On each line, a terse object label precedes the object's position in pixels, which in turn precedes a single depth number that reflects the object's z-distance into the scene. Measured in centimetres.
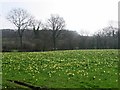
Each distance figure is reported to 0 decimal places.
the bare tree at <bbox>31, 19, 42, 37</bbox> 4909
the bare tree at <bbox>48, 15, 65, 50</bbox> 5133
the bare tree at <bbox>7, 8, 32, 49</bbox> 4499
